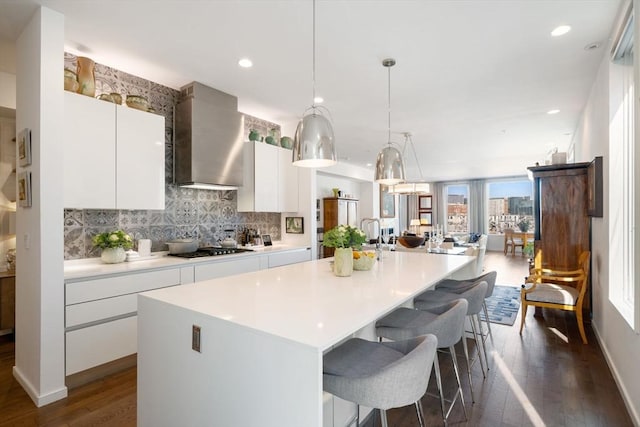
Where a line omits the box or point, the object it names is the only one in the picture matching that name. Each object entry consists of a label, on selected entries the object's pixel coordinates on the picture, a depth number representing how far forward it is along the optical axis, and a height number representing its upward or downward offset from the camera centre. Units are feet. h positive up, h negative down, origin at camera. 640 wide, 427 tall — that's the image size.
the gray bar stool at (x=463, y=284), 8.84 -2.04
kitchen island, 3.71 -1.68
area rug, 13.00 -4.16
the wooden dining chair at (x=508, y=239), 32.40 -2.64
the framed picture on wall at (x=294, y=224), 16.16 -0.50
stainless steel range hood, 11.54 +2.83
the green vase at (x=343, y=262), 7.47 -1.10
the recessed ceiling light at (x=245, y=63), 9.87 +4.65
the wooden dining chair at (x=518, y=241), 31.78 -2.77
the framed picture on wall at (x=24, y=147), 7.70 +1.64
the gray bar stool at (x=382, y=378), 3.97 -2.15
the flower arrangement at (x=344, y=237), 7.43 -0.54
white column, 7.32 +0.03
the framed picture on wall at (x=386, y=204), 34.58 +1.08
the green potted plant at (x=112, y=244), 9.33 -0.85
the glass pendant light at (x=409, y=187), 21.24 +1.86
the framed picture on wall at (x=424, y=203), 40.04 +1.30
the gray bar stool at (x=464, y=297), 7.30 -2.13
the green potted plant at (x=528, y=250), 28.72 -3.31
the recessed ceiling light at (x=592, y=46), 8.82 +4.54
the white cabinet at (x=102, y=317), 7.84 -2.60
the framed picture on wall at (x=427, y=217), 39.24 -0.44
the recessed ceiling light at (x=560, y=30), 8.07 +4.57
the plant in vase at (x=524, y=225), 32.80 -1.22
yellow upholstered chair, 10.77 -2.72
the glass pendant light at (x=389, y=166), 10.12 +1.47
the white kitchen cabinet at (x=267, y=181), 14.15 +1.52
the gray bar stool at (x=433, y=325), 5.54 -2.09
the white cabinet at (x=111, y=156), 8.61 +1.69
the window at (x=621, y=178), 7.89 +0.88
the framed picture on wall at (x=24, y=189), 7.69 +0.63
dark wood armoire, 12.29 -0.08
